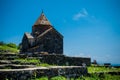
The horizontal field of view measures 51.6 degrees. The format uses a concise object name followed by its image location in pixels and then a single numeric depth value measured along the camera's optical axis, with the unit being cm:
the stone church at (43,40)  2541
